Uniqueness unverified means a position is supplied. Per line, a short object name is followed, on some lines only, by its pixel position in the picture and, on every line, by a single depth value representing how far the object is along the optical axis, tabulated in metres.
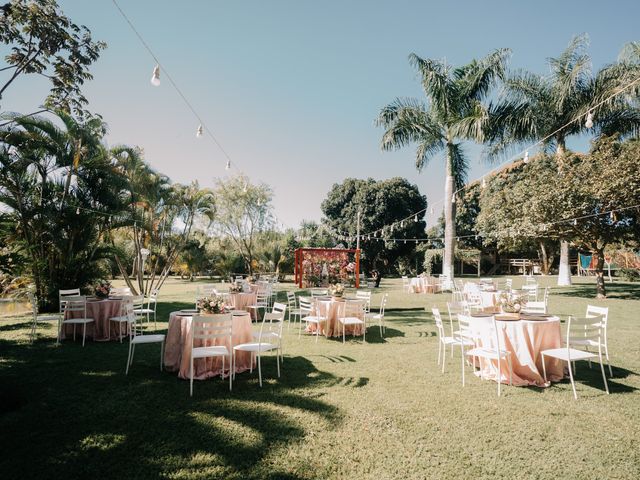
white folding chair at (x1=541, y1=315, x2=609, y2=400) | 4.77
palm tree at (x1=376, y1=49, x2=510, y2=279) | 17.05
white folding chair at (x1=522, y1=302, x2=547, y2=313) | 6.84
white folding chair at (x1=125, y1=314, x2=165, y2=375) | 5.36
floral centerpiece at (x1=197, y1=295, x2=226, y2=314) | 5.54
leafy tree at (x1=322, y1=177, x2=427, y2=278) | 32.94
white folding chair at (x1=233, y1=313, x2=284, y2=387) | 5.09
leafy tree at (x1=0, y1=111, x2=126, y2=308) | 10.25
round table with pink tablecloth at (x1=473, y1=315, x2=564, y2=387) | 5.14
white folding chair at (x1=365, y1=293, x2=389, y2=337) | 8.62
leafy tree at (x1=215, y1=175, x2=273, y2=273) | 26.86
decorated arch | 22.44
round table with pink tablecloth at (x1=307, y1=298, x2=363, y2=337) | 8.39
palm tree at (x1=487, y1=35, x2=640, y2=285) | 16.83
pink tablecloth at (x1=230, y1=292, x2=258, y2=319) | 10.61
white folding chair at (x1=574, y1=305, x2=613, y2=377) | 5.22
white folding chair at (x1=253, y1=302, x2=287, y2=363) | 5.64
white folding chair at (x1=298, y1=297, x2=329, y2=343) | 7.93
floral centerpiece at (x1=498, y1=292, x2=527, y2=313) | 5.55
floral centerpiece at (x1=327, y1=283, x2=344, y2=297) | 8.48
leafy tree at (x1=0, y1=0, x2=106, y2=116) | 7.60
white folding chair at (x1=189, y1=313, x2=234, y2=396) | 4.81
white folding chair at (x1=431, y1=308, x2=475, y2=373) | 5.53
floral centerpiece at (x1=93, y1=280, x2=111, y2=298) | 7.99
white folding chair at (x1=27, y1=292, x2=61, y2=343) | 7.04
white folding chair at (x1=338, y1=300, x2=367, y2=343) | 8.32
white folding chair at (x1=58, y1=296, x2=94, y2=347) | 7.44
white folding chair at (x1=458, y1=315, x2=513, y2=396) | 4.89
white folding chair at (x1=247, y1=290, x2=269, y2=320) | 11.83
